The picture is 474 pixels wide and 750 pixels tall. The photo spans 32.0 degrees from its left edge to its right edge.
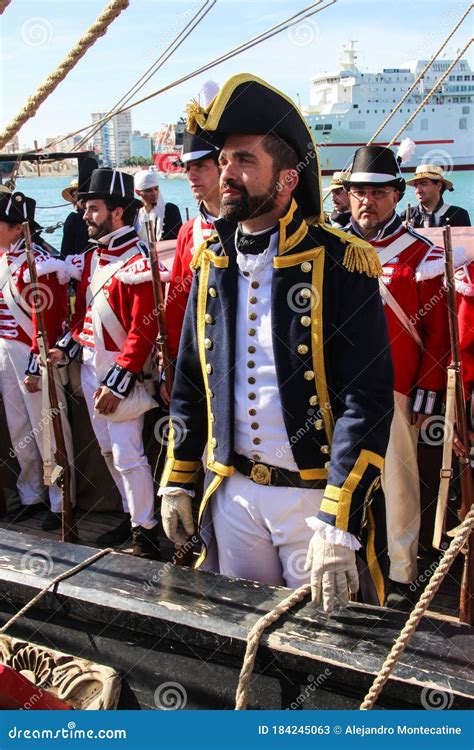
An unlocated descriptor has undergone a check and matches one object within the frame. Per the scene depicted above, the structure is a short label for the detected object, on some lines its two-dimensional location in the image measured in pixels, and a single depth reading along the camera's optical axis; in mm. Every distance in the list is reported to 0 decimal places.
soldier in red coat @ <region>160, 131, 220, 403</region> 3957
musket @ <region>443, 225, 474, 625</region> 2938
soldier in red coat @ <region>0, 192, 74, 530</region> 4730
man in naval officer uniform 2172
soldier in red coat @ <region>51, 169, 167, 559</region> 4062
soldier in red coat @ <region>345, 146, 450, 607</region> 3598
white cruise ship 37250
